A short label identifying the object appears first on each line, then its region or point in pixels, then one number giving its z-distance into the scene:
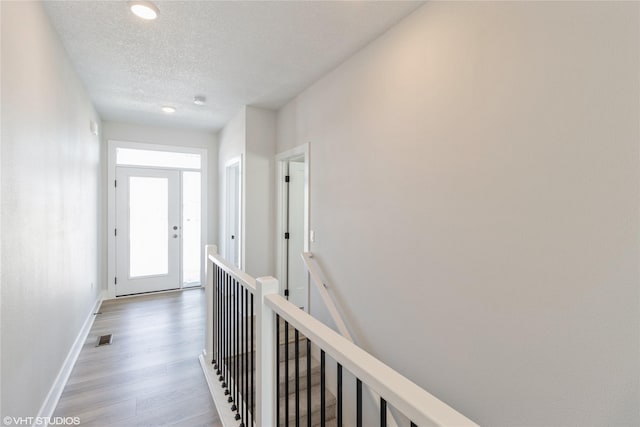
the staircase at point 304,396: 2.50
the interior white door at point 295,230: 3.81
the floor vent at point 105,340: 2.99
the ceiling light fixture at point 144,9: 1.82
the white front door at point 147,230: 4.57
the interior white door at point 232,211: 4.58
